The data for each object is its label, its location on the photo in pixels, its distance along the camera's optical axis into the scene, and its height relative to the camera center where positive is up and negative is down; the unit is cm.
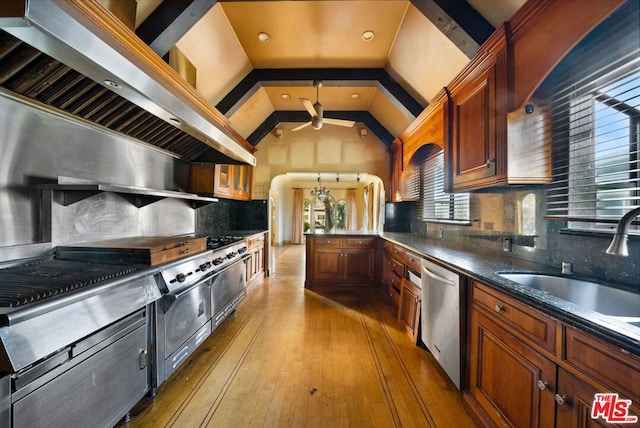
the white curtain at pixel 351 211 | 1015 +0
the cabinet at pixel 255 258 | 381 -78
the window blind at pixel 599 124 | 120 +47
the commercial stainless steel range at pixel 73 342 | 88 -57
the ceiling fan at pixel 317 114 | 321 +129
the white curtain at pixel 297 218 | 1038 -31
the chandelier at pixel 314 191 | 957 +77
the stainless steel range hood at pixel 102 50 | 82 +62
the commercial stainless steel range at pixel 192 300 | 169 -74
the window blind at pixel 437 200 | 293 +14
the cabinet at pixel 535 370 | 80 -64
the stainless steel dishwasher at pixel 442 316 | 173 -80
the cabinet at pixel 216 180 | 321 +41
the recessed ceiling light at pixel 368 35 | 273 +191
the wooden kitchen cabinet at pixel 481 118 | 175 +73
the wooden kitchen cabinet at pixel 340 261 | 408 -80
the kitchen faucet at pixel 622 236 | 92 -9
